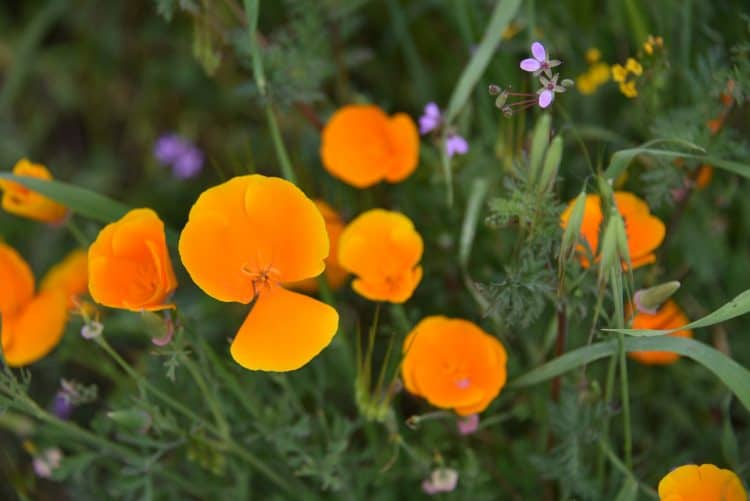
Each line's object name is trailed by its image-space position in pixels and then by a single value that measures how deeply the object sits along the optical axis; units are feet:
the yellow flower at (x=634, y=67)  2.39
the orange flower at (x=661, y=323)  2.45
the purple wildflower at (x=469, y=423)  2.42
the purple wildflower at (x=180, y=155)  2.99
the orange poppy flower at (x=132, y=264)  2.28
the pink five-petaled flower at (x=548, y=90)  2.19
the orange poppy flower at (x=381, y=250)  2.43
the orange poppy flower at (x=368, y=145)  2.59
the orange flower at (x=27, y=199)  2.49
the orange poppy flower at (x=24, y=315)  2.48
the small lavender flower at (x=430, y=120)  2.53
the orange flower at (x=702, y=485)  2.22
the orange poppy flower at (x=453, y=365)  2.37
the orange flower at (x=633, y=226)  2.39
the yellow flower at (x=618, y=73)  2.40
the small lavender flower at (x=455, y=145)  2.51
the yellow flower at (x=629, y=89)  2.41
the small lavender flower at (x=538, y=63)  2.22
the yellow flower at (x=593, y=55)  2.59
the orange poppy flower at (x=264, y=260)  2.26
